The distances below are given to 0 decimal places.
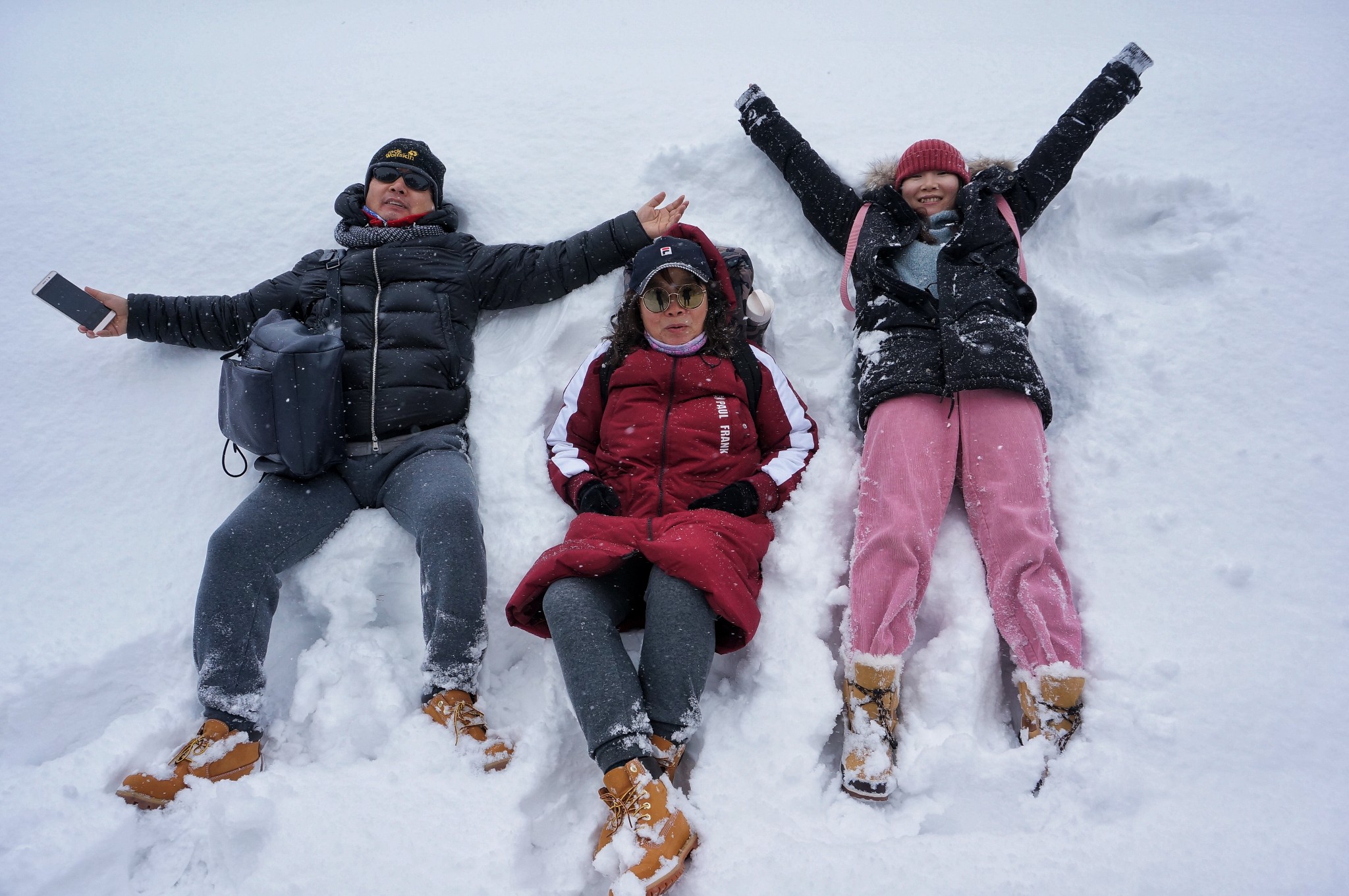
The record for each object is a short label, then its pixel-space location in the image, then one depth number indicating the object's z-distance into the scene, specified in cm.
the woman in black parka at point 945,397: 203
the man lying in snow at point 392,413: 217
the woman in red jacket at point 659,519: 182
